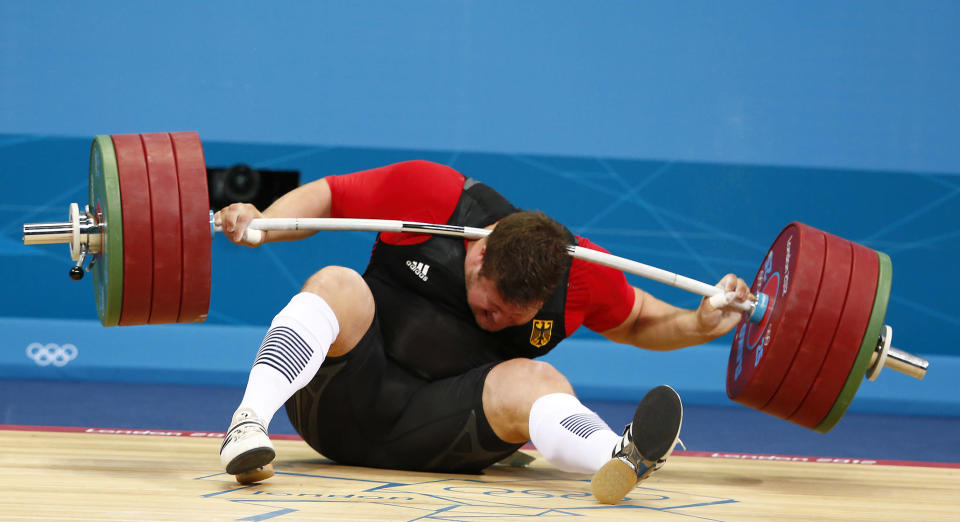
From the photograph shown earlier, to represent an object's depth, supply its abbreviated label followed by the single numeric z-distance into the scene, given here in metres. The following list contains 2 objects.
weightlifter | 10.62
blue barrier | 15.45
